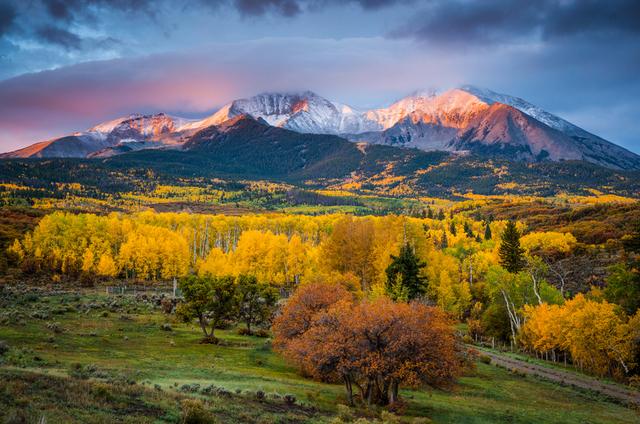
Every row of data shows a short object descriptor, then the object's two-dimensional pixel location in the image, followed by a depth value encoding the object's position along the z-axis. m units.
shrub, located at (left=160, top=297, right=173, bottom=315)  66.96
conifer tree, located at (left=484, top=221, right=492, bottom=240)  174.65
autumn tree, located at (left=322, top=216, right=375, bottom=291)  79.69
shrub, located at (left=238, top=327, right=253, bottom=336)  58.78
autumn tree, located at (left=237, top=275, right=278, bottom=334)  59.91
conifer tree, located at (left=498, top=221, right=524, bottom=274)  97.12
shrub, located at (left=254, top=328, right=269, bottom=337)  58.54
